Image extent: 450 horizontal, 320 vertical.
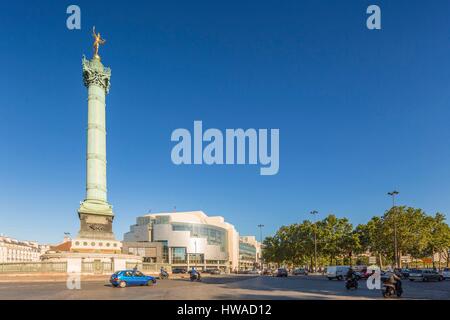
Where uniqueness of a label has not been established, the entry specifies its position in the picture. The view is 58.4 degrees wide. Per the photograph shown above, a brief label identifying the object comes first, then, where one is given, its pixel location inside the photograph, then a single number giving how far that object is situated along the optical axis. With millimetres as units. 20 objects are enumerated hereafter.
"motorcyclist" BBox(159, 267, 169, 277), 43650
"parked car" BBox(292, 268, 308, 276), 68000
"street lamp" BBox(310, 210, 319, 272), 81875
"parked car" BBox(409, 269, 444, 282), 42625
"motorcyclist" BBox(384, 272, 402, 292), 21094
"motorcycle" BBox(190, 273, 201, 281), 39916
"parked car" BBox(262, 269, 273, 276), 78988
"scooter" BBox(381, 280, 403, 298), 20984
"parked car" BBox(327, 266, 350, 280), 46062
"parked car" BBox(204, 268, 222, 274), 72250
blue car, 27422
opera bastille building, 117500
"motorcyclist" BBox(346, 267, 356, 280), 27216
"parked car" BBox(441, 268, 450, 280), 50322
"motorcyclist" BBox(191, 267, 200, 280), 40059
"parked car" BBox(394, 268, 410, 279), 48156
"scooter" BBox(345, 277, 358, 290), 26938
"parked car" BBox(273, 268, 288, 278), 59009
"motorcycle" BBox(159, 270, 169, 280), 43653
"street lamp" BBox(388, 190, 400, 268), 63531
